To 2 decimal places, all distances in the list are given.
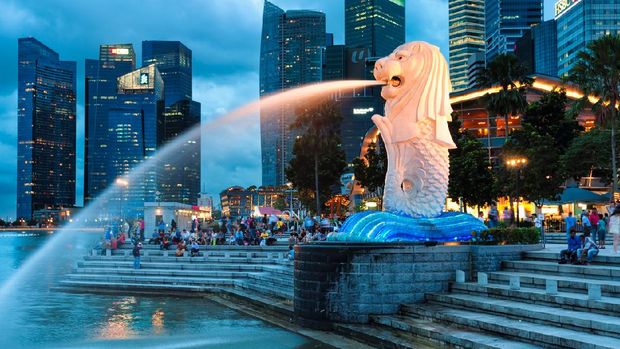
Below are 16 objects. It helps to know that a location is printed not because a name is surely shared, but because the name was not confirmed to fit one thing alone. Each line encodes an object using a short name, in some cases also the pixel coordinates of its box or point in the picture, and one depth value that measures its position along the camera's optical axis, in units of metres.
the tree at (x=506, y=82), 49.75
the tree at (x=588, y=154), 41.03
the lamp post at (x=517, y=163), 40.47
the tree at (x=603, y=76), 33.34
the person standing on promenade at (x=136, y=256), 28.50
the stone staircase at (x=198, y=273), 23.00
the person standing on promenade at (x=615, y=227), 16.81
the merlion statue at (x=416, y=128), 17.84
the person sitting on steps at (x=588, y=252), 14.64
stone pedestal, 14.86
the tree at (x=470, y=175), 45.56
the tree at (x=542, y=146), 41.91
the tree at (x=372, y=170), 56.31
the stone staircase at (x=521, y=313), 10.69
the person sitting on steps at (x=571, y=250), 14.91
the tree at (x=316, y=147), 55.03
